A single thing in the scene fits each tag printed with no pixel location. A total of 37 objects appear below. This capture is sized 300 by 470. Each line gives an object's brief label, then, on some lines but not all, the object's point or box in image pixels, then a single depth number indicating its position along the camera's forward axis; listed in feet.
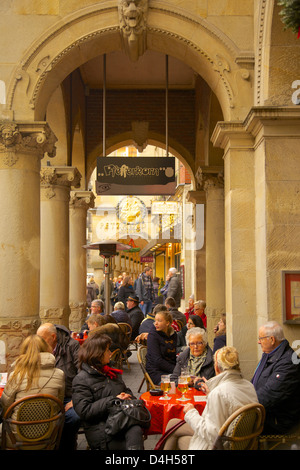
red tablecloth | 15.74
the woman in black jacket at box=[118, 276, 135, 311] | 49.70
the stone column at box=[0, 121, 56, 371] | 24.61
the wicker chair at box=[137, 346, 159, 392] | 19.93
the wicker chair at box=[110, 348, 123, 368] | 22.71
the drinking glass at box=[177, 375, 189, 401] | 16.67
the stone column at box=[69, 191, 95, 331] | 51.11
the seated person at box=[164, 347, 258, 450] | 12.41
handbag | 13.88
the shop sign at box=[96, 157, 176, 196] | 30.19
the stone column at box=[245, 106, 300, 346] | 21.97
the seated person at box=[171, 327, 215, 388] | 18.89
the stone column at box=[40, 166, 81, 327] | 38.65
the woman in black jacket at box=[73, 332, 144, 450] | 14.11
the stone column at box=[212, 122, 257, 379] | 23.85
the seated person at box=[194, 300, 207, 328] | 33.71
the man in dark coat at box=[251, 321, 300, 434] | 15.21
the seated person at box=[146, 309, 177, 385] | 21.45
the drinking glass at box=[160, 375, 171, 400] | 16.84
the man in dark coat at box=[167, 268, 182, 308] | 49.52
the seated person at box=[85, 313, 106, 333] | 24.55
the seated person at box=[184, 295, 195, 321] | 39.27
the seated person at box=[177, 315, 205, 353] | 26.76
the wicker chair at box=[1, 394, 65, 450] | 13.43
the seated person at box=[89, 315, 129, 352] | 20.94
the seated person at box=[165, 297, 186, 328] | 32.78
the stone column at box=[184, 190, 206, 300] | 47.03
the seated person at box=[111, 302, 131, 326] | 34.30
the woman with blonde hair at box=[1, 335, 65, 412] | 14.12
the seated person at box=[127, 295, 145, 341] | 37.04
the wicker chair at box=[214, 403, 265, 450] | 12.12
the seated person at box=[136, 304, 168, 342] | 29.35
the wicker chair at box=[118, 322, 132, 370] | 32.06
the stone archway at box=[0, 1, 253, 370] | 25.07
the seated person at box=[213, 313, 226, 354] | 25.04
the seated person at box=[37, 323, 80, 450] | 18.84
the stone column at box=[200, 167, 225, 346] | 39.42
